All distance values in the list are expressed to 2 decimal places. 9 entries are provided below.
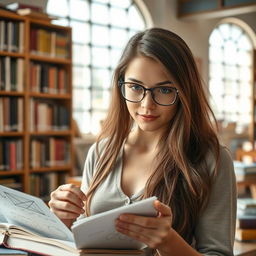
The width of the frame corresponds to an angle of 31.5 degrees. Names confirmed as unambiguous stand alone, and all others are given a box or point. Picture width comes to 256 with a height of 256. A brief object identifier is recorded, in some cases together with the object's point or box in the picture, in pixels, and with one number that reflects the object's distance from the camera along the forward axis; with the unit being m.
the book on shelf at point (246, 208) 2.05
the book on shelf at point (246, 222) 1.95
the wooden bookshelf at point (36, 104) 4.07
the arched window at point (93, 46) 5.78
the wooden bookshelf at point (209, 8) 6.11
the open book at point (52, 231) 0.98
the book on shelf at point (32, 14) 4.14
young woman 1.28
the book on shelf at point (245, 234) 1.93
